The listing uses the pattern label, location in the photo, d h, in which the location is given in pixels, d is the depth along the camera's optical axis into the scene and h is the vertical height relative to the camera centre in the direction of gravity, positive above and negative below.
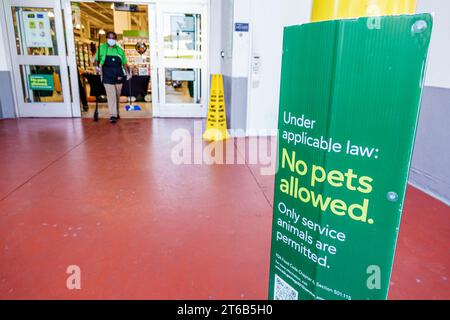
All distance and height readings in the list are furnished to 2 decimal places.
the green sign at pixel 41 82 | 6.58 -0.16
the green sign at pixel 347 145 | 0.82 -0.18
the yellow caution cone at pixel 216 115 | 4.98 -0.58
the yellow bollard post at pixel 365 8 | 0.86 +0.19
